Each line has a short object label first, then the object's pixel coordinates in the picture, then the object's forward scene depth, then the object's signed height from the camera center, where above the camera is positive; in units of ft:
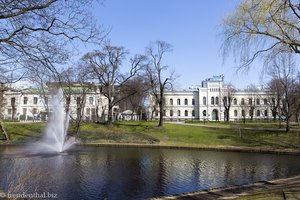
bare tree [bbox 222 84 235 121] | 244.40 +27.16
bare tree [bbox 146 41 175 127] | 145.69 +21.17
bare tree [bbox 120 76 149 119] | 158.23 +17.63
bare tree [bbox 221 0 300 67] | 35.40 +13.00
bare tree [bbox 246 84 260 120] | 228.57 +22.64
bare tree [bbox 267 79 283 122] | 141.87 +18.01
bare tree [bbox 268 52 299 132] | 124.26 +11.88
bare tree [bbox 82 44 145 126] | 142.72 +24.95
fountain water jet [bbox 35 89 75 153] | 97.52 -5.36
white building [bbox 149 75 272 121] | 282.77 +20.19
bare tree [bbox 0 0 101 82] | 21.43 +7.33
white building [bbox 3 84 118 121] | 241.35 +10.62
